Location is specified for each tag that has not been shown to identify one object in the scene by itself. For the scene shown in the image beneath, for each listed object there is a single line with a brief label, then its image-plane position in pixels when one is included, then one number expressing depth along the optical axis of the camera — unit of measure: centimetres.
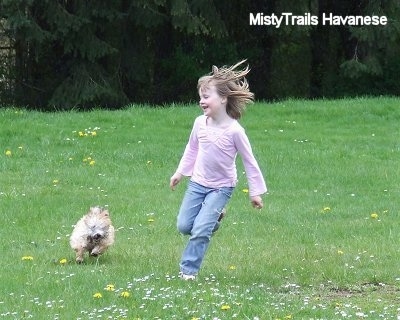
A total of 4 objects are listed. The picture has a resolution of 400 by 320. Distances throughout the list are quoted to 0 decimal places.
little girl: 1559
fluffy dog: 1747
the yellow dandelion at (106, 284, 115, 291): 1479
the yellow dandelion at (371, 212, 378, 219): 2188
